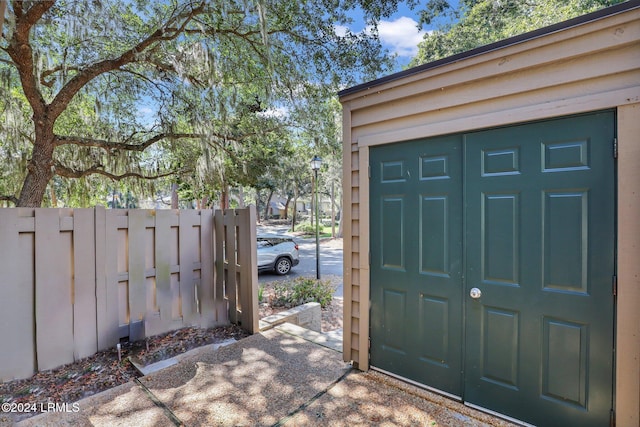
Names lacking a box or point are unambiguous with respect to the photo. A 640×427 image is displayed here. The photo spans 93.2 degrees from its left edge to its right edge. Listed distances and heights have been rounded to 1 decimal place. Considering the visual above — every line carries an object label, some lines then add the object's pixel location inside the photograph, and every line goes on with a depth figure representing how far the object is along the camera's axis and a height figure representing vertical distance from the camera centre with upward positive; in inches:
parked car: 322.7 -46.5
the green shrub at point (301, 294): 193.6 -55.3
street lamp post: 297.6 +42.8
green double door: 69.0 -14.9
